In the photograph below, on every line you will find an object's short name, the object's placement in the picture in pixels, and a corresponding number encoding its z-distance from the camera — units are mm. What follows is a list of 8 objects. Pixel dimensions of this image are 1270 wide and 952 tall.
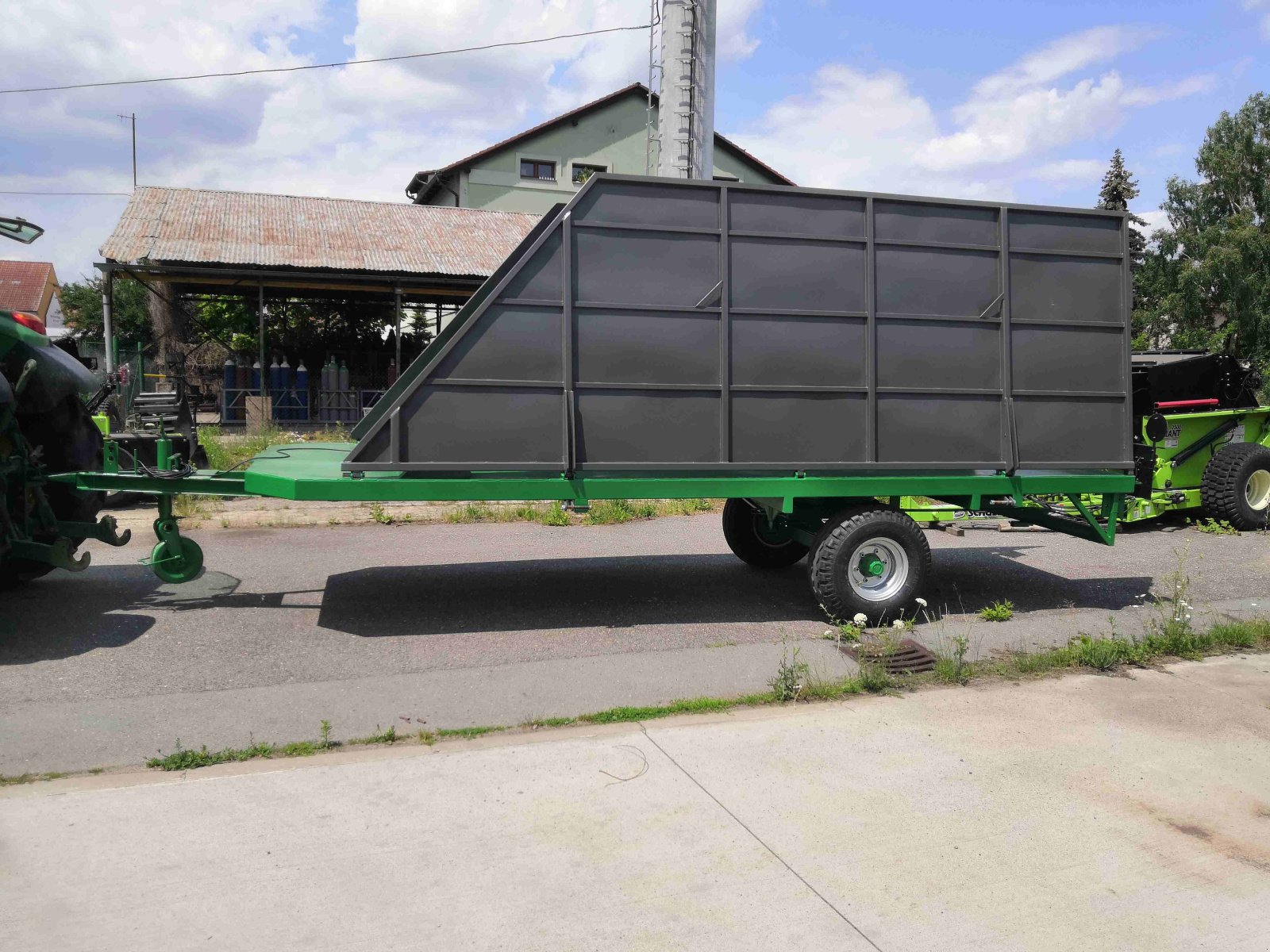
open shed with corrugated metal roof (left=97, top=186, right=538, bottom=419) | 19609
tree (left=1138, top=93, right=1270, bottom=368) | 30891
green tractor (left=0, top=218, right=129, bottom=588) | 6414
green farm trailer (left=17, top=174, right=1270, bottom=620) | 6281
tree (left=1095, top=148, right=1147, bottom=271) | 38250
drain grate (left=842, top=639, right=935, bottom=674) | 5984
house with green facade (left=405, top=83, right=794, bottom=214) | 39094
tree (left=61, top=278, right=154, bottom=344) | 45656
